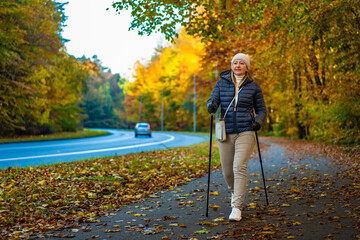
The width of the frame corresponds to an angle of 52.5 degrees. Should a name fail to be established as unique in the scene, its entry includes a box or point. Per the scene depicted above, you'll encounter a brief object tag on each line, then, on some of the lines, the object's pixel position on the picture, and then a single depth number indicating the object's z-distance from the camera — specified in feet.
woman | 17.04
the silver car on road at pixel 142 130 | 114.73
